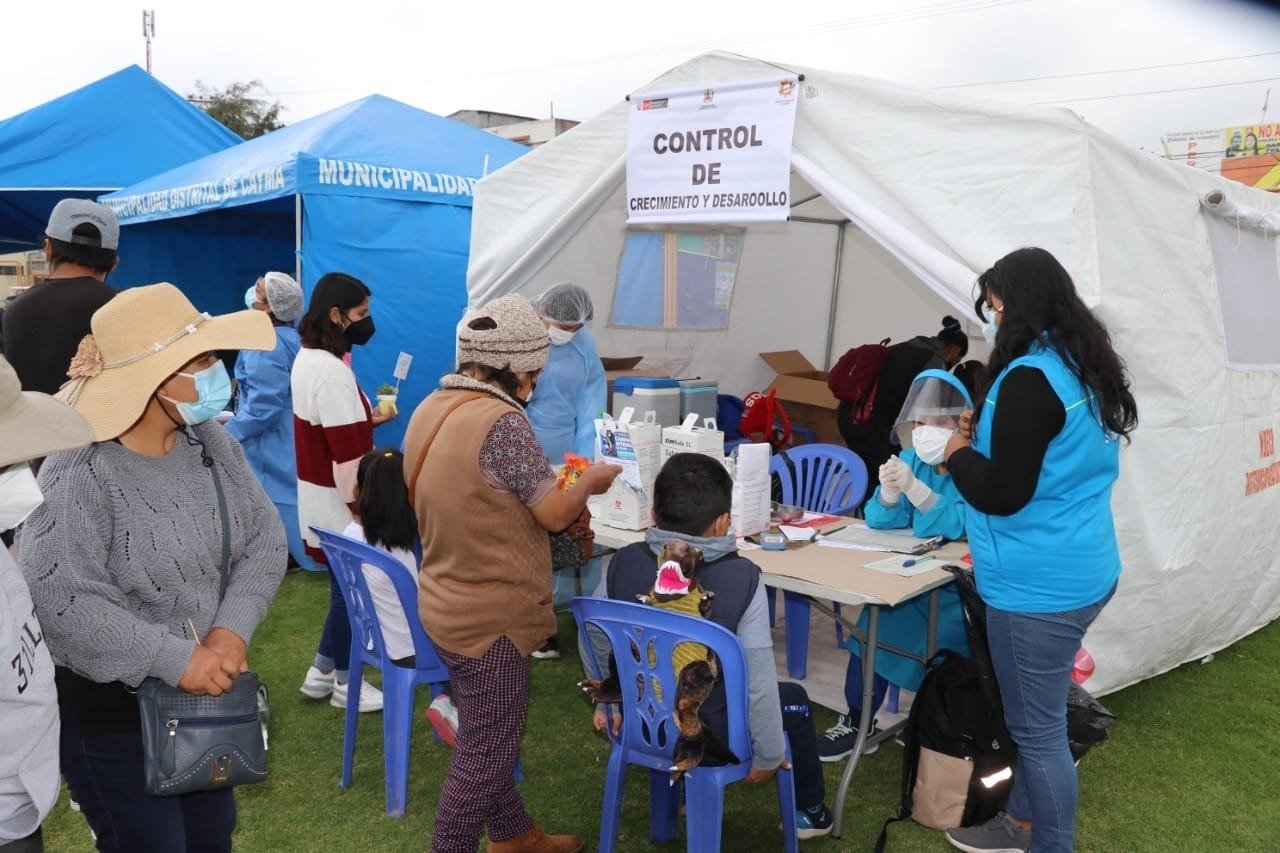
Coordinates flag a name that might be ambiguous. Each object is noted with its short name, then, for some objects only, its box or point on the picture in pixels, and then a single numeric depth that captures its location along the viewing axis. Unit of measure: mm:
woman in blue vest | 2227
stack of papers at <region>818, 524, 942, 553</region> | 3223
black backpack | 2635
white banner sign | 3629
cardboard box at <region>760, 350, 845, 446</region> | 6836
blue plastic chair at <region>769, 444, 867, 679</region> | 4012
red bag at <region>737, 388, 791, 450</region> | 6148
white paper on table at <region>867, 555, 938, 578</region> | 2924
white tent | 3070
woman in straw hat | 1626
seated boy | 2299
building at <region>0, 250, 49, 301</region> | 19142
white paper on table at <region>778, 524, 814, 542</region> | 3330
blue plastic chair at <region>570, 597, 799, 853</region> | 2223
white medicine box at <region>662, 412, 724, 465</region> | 3271
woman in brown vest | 2205
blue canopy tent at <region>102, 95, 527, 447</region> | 5680
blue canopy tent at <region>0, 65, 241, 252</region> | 8031
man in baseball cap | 3006
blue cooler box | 4383
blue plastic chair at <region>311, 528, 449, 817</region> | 2844
